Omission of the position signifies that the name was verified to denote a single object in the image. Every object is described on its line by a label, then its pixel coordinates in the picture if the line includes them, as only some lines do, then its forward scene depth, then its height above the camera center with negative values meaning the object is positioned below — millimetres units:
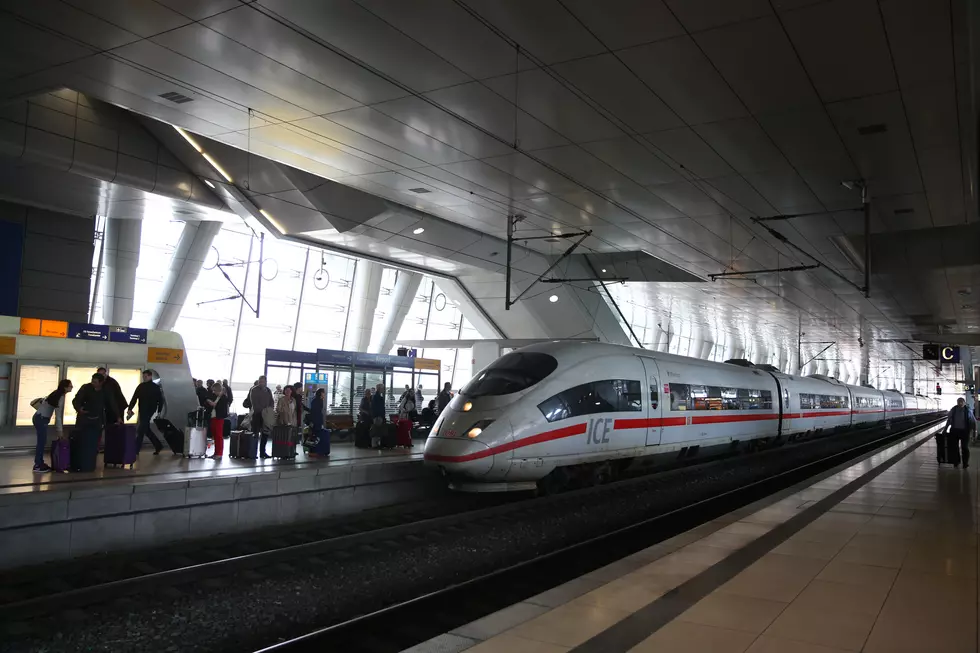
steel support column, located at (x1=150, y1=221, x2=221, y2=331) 24203 +3495
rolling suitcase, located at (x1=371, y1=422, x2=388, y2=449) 15766 -1241
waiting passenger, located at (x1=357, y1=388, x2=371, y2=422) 16225 -743
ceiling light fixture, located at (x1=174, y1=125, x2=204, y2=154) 14387 +4705
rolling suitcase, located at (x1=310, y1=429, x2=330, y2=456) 13453 -1318
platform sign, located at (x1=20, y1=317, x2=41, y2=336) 13156 +657
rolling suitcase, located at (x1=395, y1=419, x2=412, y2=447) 16453 -1294
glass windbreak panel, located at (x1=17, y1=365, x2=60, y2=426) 13205 -439
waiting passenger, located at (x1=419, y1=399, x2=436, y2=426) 19703 -1026
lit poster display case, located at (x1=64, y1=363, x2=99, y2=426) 13680 -197
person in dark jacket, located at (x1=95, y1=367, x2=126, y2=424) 11391 -514
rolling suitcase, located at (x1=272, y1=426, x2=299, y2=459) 12641 -1218
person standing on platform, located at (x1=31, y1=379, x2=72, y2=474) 10524 -713
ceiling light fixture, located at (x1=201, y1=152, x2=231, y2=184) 14864 +4413
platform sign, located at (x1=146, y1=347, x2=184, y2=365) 14945 +261
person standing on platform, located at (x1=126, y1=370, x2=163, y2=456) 12648 -596
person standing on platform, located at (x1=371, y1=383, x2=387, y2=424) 15953 -607
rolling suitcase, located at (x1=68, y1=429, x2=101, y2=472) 10164 -1230
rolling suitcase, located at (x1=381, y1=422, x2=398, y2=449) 15844 -1326
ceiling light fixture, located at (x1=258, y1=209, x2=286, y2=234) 16681 +3650
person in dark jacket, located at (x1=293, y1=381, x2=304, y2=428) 13984 -540
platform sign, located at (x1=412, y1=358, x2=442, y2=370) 19228 +454
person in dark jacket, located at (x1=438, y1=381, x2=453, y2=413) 19291 -470
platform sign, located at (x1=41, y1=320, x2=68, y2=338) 13336 +648
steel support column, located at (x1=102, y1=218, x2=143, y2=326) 22312 +3166
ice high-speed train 10484 -508
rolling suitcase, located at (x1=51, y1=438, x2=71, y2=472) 10047 -1314
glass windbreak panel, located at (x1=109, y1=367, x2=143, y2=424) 14445 -259
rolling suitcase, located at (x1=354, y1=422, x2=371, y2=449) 16094 -1333
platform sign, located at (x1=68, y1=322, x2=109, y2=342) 13664 +640
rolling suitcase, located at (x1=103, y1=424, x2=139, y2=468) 10914 -1208
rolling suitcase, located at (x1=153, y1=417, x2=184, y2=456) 13453 -1272
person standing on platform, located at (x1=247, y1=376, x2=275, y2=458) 14039 -593
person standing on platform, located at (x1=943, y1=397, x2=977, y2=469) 16156 -569
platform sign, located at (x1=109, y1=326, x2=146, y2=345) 14242 +638
